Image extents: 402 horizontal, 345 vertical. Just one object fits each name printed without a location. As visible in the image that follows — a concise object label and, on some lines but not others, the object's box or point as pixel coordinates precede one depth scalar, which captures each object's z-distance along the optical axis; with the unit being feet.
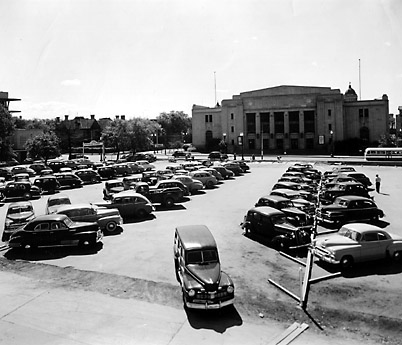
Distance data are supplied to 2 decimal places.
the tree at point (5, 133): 202.04
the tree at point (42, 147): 194.08
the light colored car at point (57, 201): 75.92
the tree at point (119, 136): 243.19
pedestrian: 104.68
